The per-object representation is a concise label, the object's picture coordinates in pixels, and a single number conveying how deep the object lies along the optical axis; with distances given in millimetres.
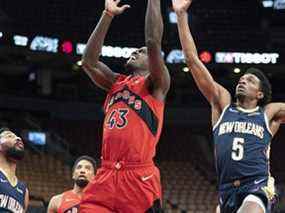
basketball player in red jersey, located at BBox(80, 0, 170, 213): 7280
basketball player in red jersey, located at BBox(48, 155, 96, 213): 10492
